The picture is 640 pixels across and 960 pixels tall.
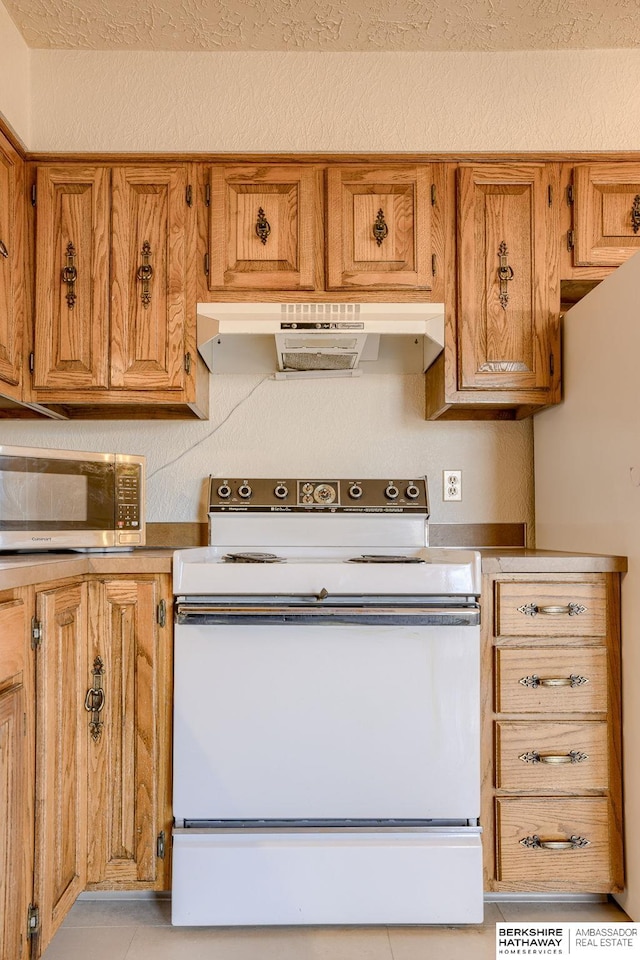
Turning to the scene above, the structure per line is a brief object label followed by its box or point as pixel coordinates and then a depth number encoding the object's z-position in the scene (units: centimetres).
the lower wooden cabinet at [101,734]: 143
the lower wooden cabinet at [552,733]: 167
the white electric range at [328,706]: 164
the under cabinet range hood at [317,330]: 197
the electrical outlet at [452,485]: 229
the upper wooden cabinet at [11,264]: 188
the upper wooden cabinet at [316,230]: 202
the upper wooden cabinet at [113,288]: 200
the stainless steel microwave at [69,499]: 169
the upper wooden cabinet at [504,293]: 202
